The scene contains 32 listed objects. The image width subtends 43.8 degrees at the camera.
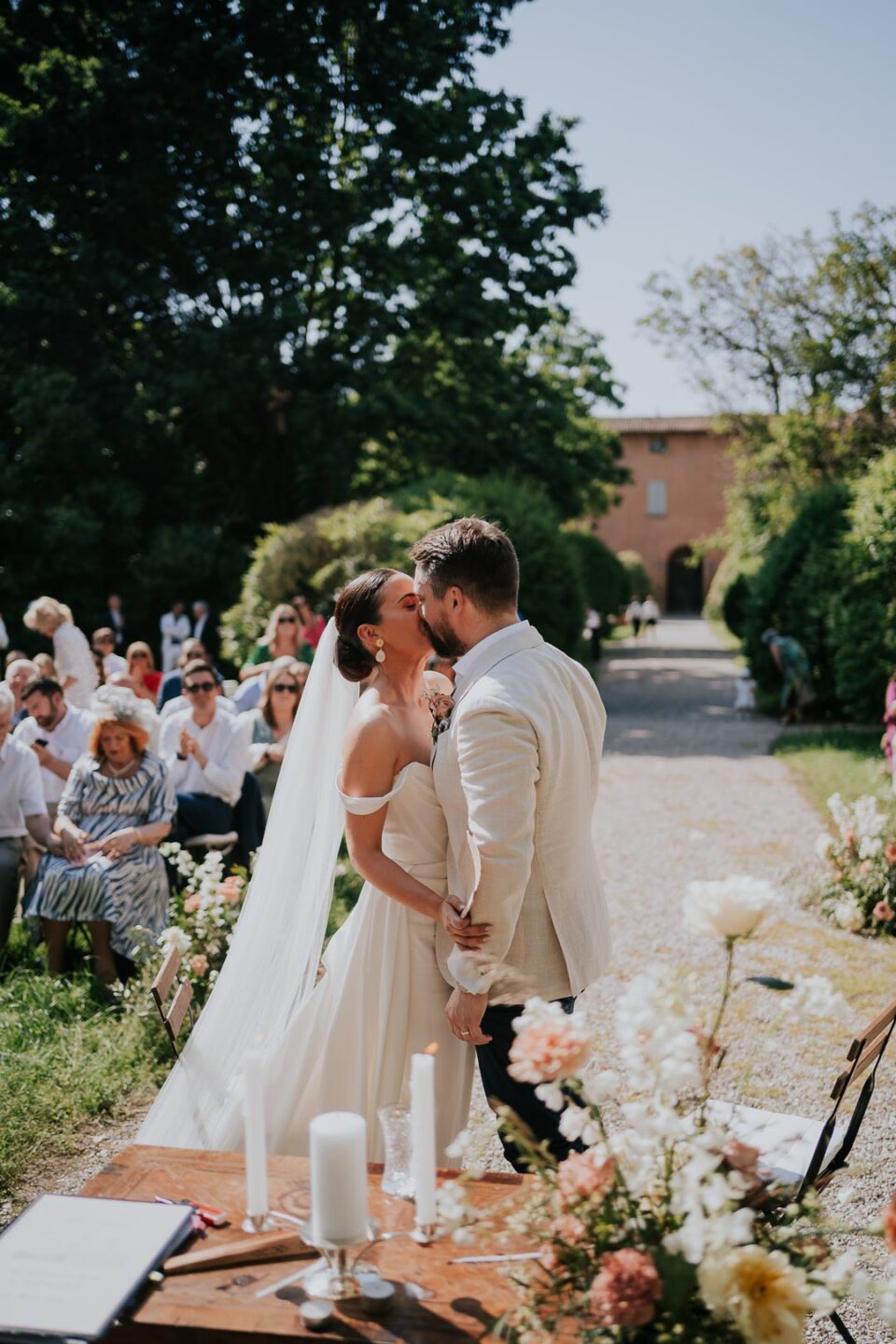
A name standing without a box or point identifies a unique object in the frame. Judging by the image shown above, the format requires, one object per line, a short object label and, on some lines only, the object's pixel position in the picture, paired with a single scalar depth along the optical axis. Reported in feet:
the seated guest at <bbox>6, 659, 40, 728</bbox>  26.76
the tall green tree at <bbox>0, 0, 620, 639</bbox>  64.13
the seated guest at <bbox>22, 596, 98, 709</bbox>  30.99
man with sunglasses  21.76
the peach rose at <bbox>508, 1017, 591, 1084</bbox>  5.67
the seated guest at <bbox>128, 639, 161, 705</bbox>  33.19
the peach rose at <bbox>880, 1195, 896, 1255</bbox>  5.11
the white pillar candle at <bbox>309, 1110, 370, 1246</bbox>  6.24
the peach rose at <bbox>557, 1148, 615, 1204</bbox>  5.72
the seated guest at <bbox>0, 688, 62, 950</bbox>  19.81
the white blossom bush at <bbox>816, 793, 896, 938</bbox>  22.24
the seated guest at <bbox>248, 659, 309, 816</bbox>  23.72
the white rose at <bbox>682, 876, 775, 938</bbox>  5.69
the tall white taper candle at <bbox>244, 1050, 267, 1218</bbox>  6.53
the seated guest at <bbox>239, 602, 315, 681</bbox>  28.84
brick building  178.09
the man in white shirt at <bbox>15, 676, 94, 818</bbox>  23.09
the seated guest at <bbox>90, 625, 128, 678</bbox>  38.99
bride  9.61
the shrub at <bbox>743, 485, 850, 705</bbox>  54.13
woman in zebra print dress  18.44
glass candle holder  7.13
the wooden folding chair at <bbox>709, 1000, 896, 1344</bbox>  8.20
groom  8.48
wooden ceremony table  6.08
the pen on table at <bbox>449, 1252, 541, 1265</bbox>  6.71
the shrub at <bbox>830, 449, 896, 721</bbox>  46.70
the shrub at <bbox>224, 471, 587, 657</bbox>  49.96
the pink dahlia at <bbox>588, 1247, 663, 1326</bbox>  5.29
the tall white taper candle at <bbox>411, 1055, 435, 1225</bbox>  6.36
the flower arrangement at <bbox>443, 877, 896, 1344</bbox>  5.29
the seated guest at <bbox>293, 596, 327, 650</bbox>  36.94
